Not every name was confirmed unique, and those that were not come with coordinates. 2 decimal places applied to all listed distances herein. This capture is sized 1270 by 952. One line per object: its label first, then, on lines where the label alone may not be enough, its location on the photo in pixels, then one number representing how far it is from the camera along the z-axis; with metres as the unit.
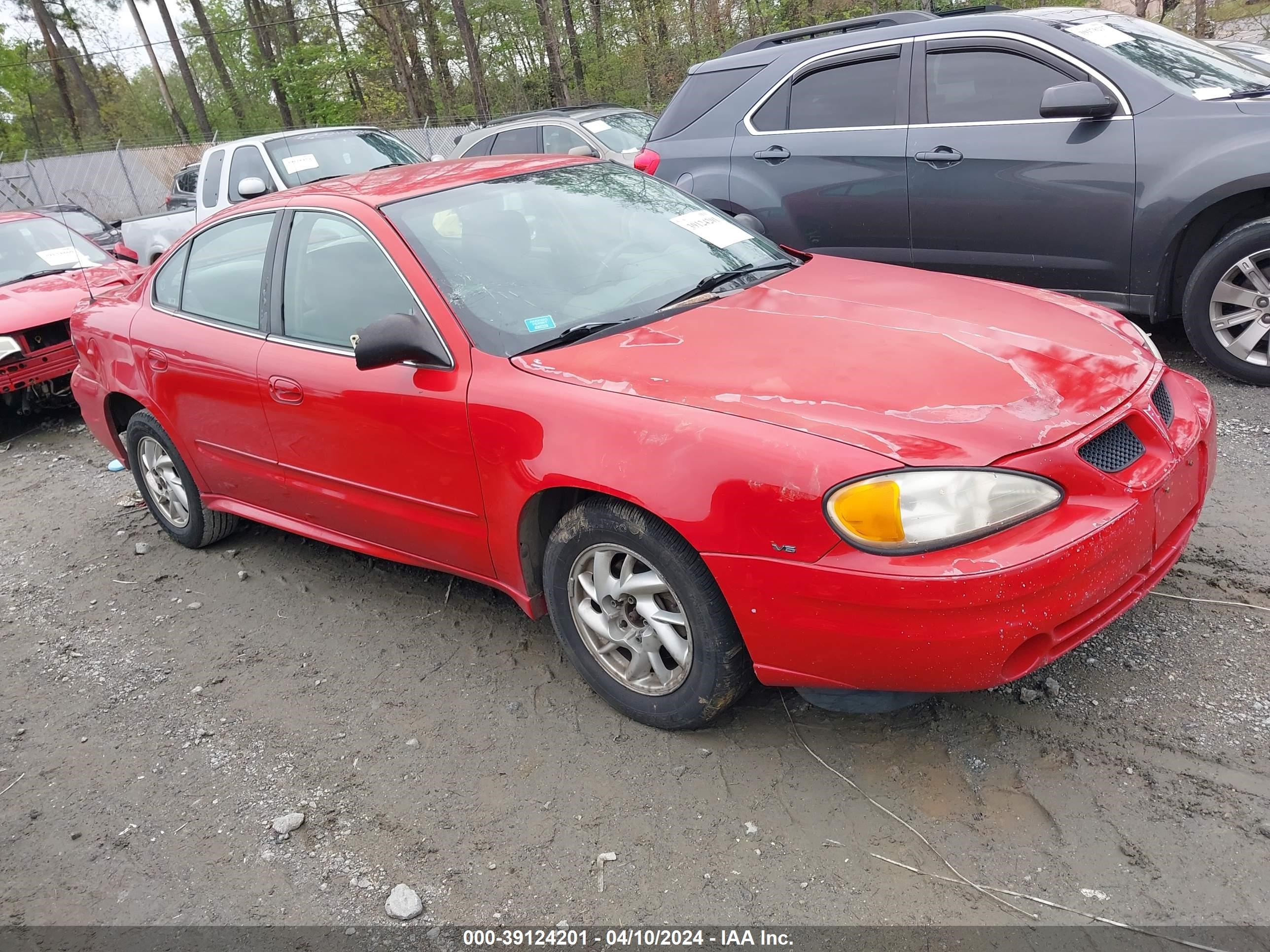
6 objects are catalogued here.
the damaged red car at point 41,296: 7.26
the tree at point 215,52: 37.22
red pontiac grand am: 2.31
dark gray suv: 4.71
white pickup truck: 9.52
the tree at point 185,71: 35.16
